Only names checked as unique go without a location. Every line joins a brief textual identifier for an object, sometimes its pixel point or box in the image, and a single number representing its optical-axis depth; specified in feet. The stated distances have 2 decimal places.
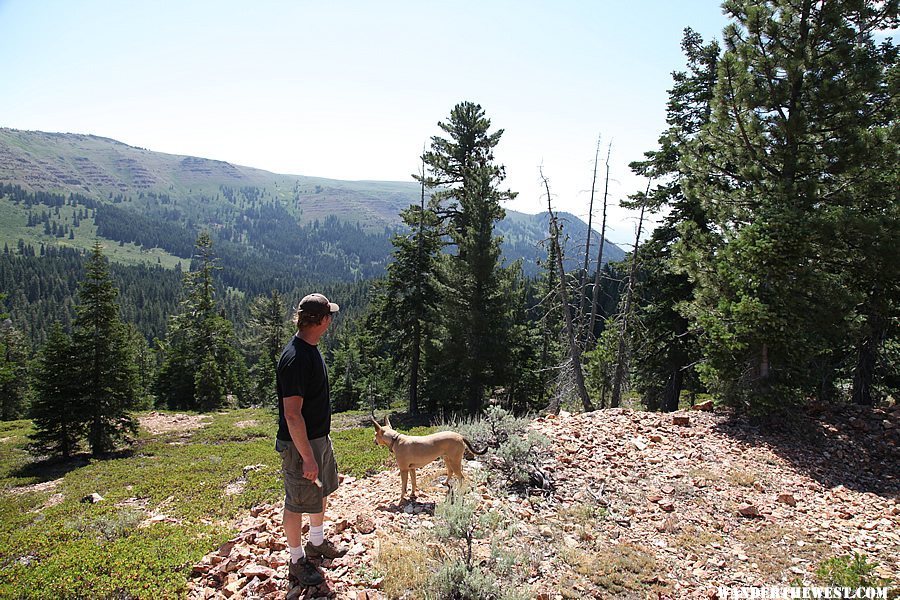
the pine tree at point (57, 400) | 56.80
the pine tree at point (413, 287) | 68.23
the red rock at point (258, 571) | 14.37
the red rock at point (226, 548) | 16.85
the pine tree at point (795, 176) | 29.63
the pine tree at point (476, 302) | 57.52
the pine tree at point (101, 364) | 58.59
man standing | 12.73
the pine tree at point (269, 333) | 115.65
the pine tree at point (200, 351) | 107.24
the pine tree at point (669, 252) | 47.34
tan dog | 19.36
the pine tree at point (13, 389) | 124.67
